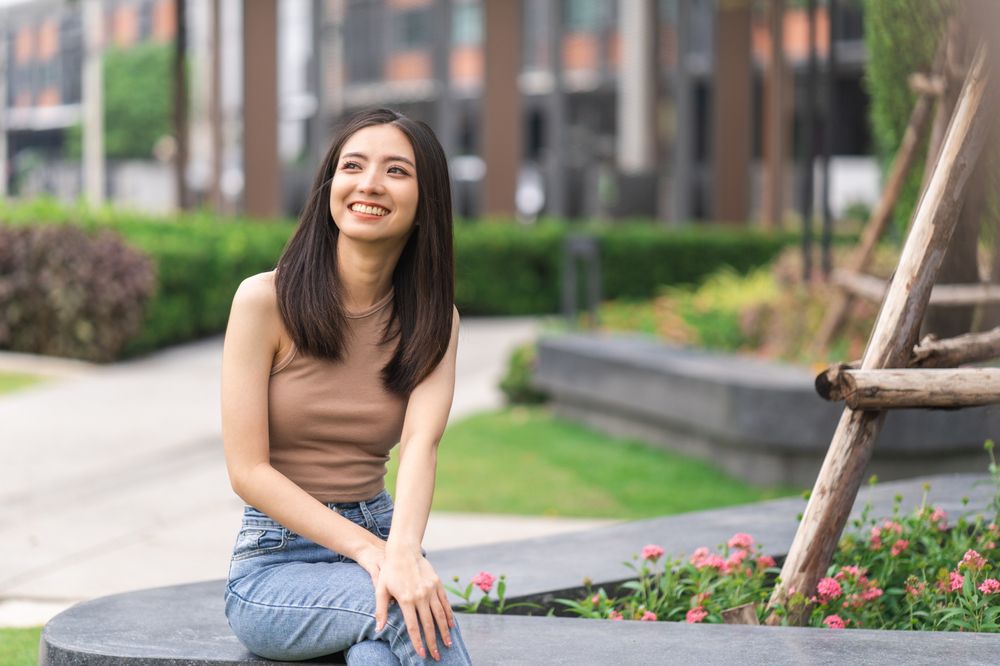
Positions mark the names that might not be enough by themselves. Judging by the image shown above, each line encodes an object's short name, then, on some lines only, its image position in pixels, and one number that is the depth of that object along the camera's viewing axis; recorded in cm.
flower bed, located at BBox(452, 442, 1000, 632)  596
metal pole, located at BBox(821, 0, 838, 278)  1523
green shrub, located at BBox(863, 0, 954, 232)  851
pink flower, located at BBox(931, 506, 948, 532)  713
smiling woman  484
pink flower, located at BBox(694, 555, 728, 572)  635
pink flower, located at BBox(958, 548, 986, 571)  591
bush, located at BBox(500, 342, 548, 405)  1842
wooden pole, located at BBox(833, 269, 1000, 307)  924
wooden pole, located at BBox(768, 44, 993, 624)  603
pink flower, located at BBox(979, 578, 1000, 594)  588
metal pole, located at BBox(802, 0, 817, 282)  1688
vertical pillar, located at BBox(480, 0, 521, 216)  3653
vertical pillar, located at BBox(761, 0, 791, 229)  3914
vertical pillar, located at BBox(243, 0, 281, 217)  3188
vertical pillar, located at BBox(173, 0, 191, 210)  3018
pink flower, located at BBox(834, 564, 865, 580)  626
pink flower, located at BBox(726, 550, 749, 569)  652
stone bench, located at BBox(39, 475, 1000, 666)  507
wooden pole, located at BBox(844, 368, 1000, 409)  586
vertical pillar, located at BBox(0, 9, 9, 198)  7820
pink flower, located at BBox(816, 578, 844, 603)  592
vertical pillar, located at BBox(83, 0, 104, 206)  5984
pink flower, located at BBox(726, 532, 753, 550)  661
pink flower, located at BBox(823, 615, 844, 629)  582
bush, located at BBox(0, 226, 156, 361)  2087
